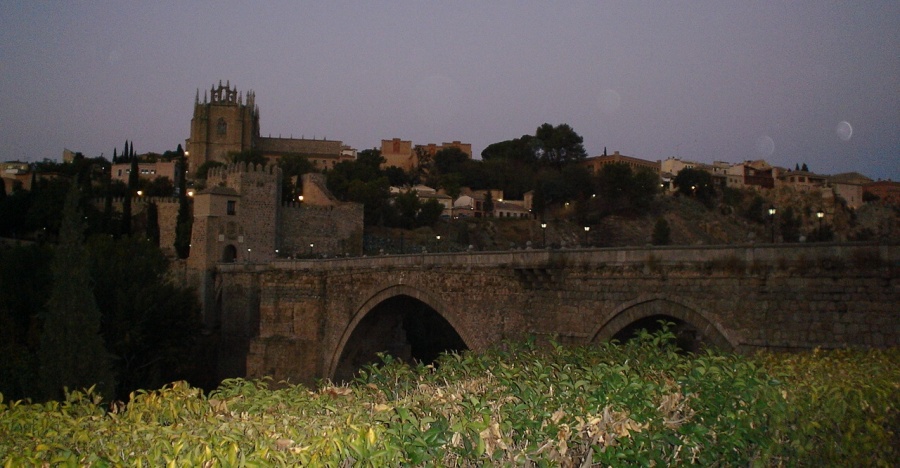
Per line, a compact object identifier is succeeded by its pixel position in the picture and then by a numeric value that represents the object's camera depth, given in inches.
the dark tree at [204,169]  3105.3
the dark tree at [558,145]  3870.6
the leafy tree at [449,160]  4126.5
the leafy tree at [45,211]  2212.1
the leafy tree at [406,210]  2669.8
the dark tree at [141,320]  1187.3
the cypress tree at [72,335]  935.0
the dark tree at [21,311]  1019.9
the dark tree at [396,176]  3806.6
